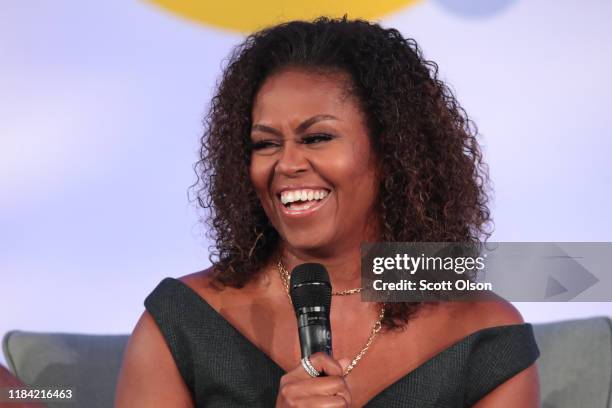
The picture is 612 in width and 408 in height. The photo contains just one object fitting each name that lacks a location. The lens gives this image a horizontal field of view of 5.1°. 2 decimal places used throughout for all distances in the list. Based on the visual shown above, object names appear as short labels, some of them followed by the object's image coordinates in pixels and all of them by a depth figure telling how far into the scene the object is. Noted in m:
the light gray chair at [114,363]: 9.19
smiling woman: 8.90
